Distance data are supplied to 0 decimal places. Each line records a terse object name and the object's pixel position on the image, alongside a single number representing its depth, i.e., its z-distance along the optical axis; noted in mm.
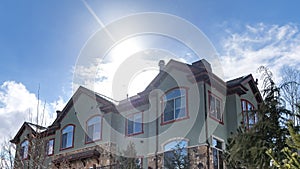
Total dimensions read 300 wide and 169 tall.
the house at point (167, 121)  17516
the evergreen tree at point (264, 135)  9383
